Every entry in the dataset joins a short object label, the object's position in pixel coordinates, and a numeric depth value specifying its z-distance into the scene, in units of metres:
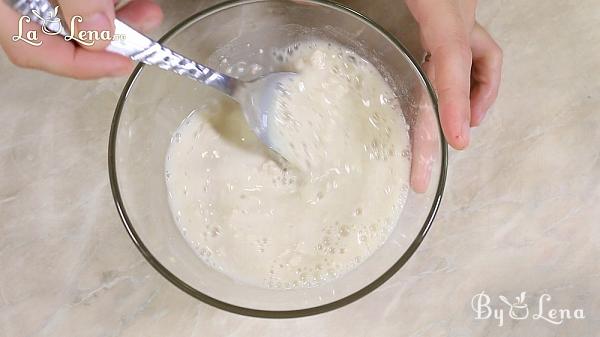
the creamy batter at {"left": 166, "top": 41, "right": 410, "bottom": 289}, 0.96
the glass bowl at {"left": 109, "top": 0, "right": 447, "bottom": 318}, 0.91
